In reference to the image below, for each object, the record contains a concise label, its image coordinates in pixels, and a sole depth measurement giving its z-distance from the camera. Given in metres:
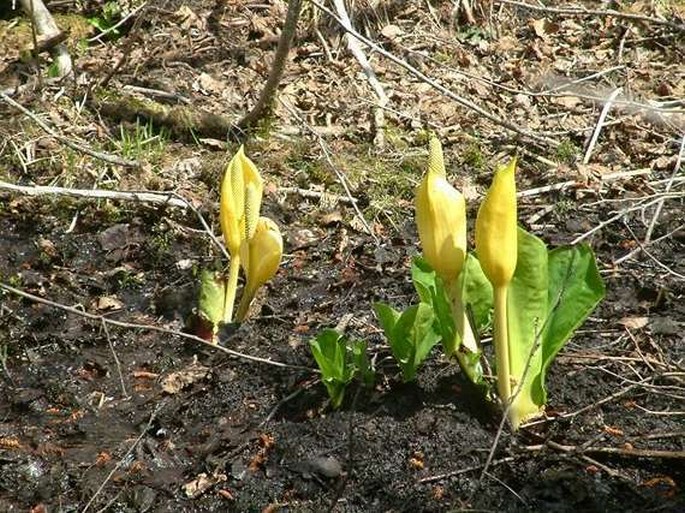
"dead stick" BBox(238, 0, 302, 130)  7.61
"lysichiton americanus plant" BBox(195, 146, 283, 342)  5.66
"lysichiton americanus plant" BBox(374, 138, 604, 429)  4.42
